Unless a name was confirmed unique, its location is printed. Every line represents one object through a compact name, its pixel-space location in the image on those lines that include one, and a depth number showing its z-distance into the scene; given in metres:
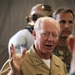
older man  3.06
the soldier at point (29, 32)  4.44
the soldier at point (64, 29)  4.07
